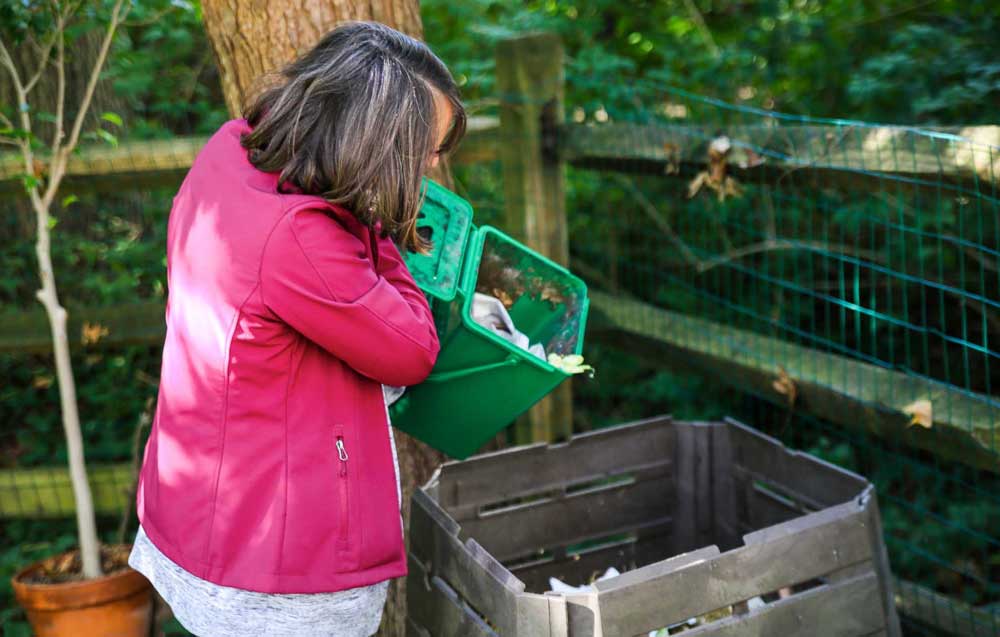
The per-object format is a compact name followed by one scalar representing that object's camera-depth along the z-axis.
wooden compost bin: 1.67
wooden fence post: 3.26
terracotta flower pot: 2.71
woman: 1.58
